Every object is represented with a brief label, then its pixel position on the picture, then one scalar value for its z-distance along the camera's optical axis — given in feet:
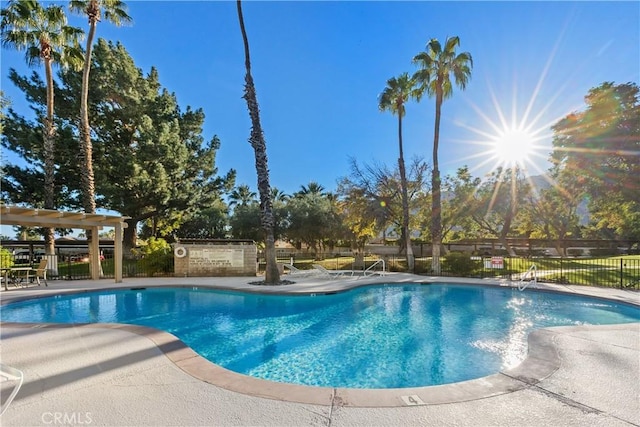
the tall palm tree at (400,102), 57.88
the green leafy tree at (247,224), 96.73
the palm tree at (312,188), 151.16
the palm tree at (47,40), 42.80
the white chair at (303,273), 49.47
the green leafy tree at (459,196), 81.61
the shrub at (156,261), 49.01
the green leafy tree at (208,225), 94.99
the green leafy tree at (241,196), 156.56
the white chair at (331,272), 48.44
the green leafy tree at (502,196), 80.53
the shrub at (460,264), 51.11
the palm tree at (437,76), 50.72
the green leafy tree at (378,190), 68.64
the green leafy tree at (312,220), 95.30
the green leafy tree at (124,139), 61.00
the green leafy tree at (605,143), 48.42
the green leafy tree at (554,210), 83.41
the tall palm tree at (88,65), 45.09
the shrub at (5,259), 44.44
